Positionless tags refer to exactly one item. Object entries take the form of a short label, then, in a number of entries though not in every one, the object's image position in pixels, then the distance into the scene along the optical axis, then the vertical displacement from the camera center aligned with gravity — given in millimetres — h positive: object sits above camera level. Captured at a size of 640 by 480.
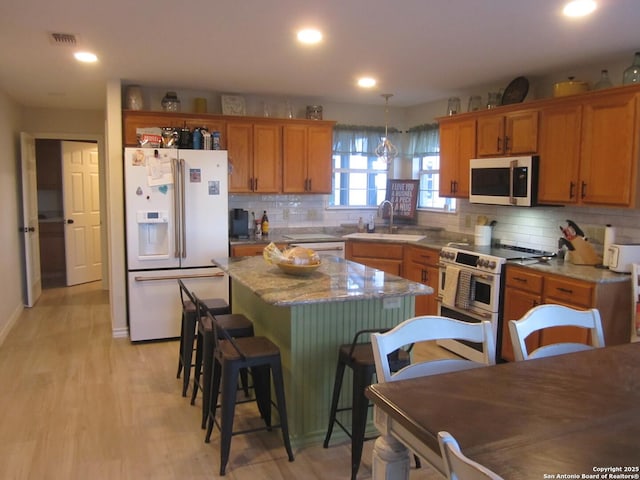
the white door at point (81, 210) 7164 -224
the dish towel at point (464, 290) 4285 -766
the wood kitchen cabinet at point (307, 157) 5484 +407
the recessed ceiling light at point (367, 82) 4707 +1057
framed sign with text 6184 -4
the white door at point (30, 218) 5953 -288
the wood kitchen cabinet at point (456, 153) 4887 +420
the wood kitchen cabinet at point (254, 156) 5242 +397
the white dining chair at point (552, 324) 1979 -503
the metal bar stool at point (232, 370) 2627 -897
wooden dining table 1192 -590
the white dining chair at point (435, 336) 1847 -507
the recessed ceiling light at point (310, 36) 3215 +1012
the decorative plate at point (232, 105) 5262 +910
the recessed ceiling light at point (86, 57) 3807 +1015
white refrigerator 4566 -313
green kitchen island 2824 -716
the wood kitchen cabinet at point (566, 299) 3453 -699
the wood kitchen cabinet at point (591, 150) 3500 +347
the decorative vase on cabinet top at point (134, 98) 4848 +889
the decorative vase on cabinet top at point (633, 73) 3492 +844
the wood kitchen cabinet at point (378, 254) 5402 -604
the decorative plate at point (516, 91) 4422 +911
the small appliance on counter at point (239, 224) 5367 -295
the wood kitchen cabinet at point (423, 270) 4931 -716
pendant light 5754 +549
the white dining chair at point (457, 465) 971 -518
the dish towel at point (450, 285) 4387 -744
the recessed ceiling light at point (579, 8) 2682 +1003
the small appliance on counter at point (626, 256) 3521 -386
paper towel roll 3734 -295
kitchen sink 5426 -429
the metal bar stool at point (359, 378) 2547 -887
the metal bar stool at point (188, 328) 3596 -930
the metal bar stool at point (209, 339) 3018 -845
